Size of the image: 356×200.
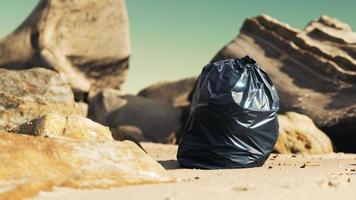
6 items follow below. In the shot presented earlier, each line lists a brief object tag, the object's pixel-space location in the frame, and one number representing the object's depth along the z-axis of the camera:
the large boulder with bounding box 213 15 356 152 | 8.00
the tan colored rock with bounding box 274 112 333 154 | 6.91
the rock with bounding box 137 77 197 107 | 11.47
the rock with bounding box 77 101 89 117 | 9.86
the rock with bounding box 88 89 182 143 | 9.32
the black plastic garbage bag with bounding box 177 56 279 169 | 4.56
